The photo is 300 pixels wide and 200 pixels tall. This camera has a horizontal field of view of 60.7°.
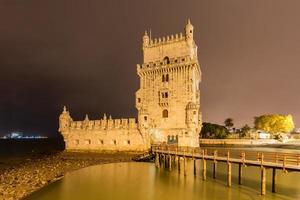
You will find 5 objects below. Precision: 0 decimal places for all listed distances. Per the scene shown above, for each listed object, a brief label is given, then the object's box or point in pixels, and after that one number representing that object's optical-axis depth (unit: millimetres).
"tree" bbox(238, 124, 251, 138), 100906
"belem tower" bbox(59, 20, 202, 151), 44719
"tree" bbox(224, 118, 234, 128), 121125
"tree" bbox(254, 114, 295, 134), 91312
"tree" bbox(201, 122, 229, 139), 97062
